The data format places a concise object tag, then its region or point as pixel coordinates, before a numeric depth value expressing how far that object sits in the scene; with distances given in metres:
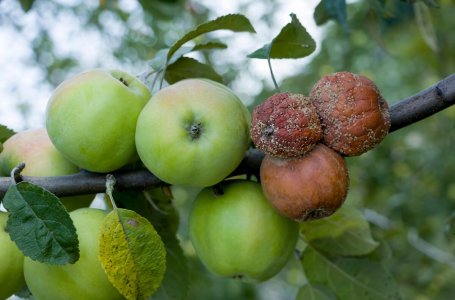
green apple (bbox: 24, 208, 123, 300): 0.85
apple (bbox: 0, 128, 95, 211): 0.98
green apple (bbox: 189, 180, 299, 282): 0.88
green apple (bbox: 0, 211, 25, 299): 0.87
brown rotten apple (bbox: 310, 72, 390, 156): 0.77
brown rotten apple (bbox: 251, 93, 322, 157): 0.76
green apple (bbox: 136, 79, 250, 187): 0.84
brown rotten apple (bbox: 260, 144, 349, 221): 0.77
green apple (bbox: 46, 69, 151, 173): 0.88
